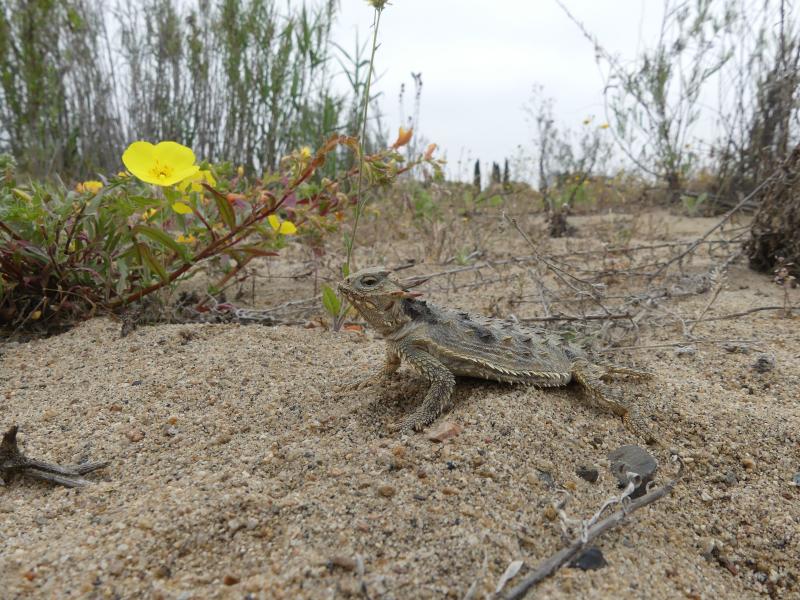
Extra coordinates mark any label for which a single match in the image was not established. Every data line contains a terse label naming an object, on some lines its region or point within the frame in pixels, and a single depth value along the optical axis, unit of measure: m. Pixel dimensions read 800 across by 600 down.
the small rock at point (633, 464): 0.17
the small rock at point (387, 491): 0.15
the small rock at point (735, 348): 0.27
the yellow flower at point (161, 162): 0.22
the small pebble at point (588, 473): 0.17
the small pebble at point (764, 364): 0.24
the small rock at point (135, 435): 0.18
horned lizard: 0.19
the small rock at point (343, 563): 0.13
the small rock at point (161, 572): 0.13
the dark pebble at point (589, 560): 0.13
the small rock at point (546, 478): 0.16
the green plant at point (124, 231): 0.24
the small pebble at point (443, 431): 0.17
